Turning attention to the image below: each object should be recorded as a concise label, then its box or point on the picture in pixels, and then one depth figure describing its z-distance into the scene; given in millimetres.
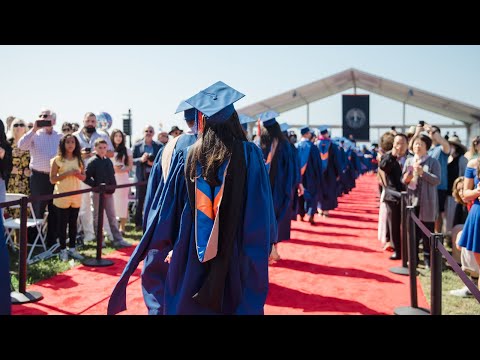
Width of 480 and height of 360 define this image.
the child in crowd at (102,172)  6855
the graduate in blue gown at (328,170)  10938
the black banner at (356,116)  27125
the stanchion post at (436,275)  3307
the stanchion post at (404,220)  5824
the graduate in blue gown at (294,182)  6387
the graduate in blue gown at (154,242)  2994
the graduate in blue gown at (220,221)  2807
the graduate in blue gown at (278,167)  6137
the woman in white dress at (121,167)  7973
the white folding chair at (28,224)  6011
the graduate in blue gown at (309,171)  9664
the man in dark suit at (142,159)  8219
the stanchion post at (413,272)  4613
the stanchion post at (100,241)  6078
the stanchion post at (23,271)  4608
